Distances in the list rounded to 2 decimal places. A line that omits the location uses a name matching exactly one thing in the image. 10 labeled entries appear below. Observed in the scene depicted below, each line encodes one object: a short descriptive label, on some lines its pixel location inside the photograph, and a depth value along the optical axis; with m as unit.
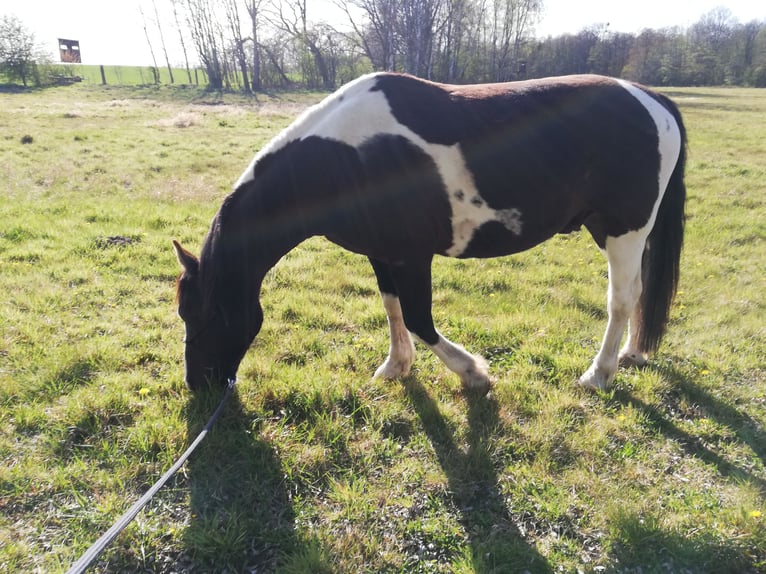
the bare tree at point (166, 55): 44.34
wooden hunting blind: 42.99
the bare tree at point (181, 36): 36.21
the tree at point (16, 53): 34.19
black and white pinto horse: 2.58
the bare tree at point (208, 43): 35.69
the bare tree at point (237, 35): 32.03
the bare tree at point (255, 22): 29.84
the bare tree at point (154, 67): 42.48
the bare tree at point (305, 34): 31.69
